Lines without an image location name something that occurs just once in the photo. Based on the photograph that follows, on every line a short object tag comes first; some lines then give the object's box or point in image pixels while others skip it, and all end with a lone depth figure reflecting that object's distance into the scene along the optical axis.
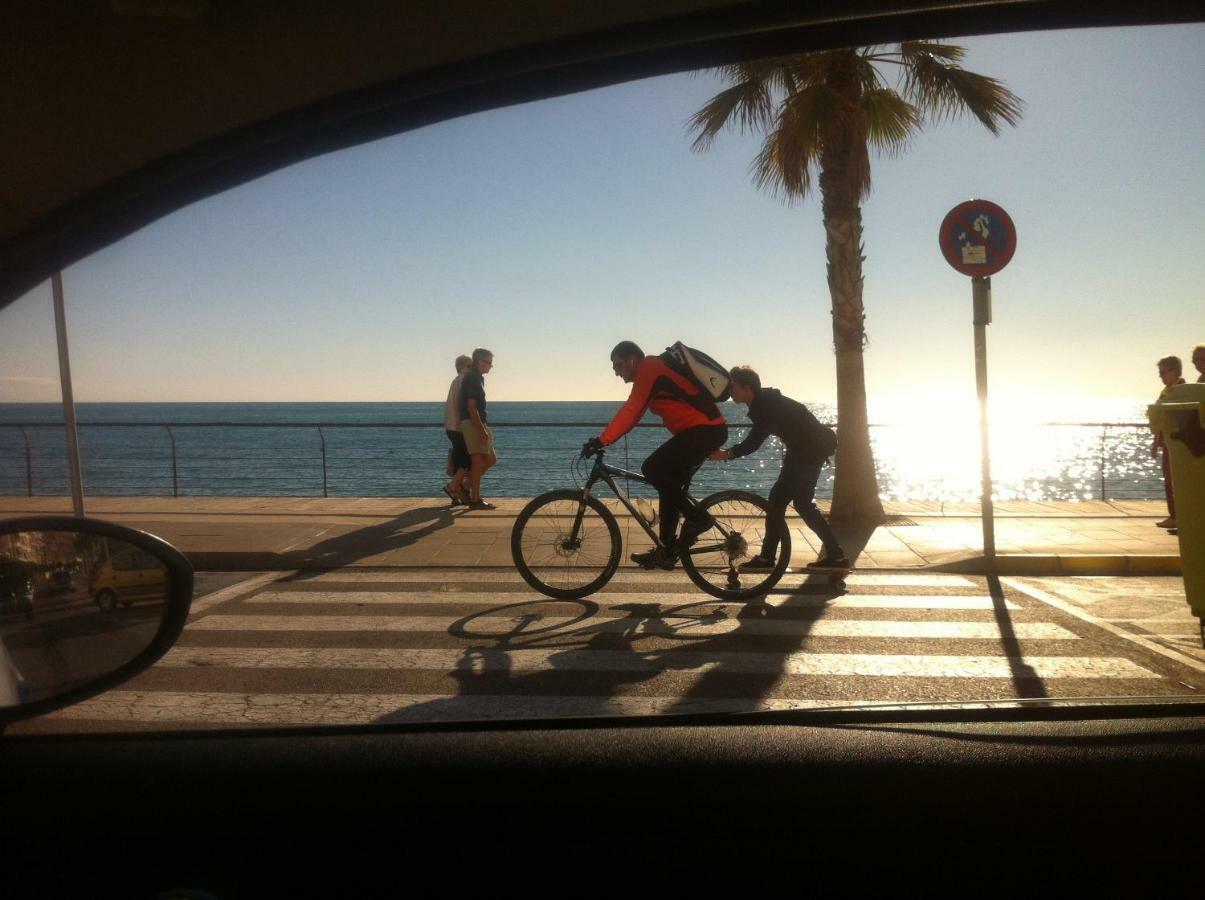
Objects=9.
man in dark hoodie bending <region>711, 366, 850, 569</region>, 7.33
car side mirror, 1.59
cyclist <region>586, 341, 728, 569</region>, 6.95
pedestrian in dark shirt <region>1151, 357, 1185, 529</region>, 10.30
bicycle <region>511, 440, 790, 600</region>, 7.06
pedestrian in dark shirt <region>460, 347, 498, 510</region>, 12.05
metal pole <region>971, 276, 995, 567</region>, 8.41
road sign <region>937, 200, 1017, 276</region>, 8.59
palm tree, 10.35
